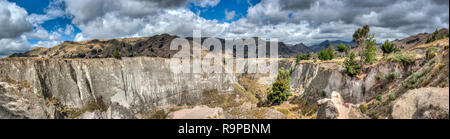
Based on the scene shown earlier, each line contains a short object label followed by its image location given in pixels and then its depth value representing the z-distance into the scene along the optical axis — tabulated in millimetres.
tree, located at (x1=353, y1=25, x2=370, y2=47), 31945
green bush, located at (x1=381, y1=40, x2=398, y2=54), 38969
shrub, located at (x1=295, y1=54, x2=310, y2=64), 80288
